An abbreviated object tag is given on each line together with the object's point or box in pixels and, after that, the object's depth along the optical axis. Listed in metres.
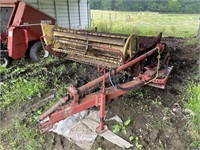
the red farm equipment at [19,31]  3.49
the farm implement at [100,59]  1.68
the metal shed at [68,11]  6.89
